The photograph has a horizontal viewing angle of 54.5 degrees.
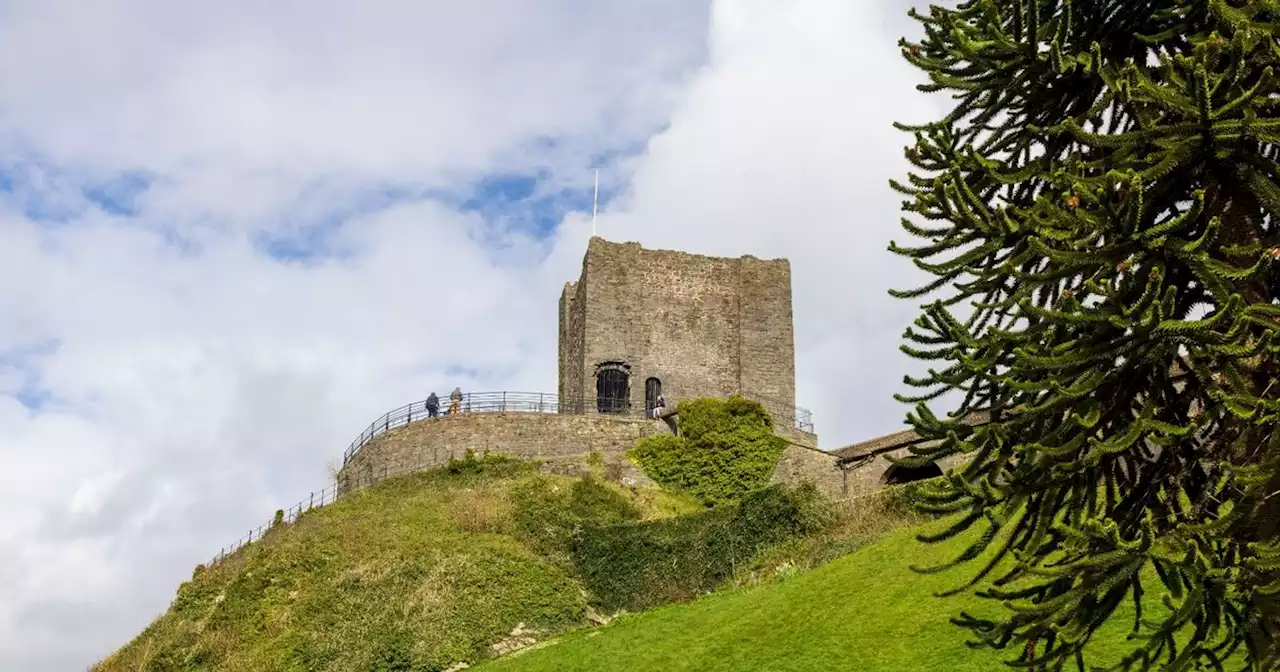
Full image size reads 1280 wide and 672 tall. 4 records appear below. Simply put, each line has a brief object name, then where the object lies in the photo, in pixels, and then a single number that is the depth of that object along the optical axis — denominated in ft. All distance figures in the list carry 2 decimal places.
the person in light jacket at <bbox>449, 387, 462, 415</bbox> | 141.28
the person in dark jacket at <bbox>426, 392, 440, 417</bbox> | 140.83
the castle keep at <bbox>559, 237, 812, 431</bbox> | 148.15
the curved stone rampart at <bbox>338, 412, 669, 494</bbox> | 130.93
